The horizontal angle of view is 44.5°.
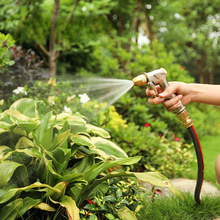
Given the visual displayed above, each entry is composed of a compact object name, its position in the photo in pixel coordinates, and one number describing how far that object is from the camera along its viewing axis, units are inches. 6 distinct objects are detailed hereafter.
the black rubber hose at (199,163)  69.6
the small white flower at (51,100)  112.5
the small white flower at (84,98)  108.5
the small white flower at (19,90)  111.1
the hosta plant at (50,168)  62.4
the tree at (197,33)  394.3
